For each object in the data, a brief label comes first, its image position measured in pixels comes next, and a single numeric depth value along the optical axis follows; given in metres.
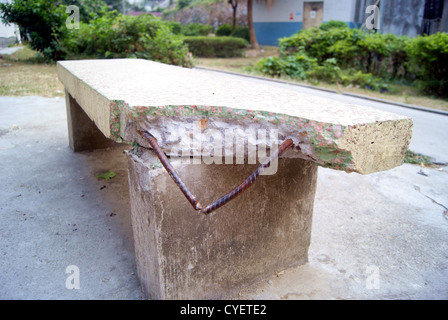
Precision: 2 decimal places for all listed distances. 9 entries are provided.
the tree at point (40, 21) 9.17
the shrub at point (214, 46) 16.50
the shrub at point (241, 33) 20.08
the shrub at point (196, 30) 21.14
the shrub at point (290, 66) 9.65
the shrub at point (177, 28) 21.84
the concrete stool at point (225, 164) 1.38
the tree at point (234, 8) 20.23
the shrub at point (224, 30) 20.73
